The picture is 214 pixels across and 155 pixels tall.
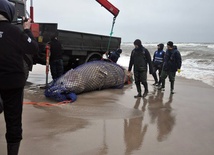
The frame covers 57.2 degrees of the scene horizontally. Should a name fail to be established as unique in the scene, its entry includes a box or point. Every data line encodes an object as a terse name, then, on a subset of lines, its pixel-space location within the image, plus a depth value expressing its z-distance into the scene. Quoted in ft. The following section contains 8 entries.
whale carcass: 14.99
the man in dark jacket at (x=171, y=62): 19.70
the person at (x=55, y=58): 18.66
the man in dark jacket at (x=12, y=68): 6.22
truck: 18.96
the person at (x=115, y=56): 24.81
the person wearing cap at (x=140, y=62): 17.38
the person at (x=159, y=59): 22.95
